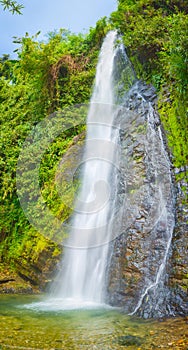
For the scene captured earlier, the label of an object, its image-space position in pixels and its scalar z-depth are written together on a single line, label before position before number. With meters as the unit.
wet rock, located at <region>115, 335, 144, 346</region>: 3.68
